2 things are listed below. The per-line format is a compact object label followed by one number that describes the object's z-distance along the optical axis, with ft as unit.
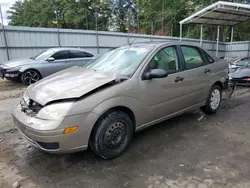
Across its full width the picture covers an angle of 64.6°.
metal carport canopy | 35.78
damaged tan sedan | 7.44
